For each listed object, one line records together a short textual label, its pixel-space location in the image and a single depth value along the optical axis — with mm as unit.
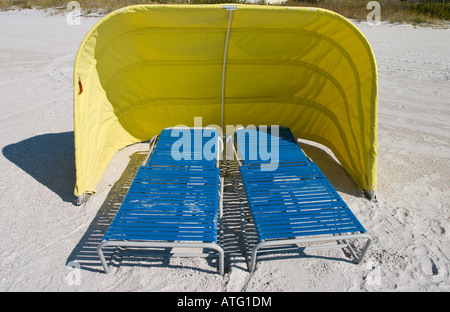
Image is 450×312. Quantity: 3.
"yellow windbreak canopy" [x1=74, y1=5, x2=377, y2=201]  4723
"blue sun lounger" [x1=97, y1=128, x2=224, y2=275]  3664
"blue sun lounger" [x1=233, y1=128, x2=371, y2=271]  3732
